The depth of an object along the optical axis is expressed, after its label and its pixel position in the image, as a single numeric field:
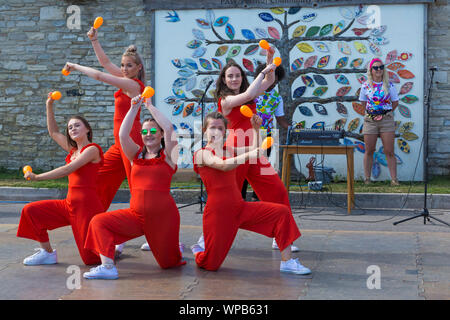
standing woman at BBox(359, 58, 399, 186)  9.79
